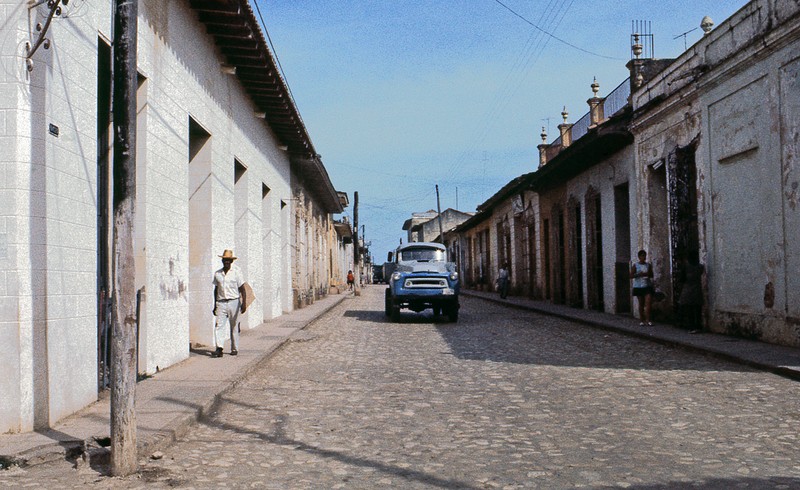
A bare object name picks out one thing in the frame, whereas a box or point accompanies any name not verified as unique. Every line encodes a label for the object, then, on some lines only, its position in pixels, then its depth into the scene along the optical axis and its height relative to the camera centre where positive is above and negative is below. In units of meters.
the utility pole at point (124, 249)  4.61 +0.15
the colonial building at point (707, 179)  10.59 +1.52
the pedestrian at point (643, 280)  14.55 -0.33
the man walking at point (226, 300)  10.27 -0.38
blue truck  17.52 -0.45
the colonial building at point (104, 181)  5.50 +0.94
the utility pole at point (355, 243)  39.09 +1.29
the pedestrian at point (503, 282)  29.50 -0.63
